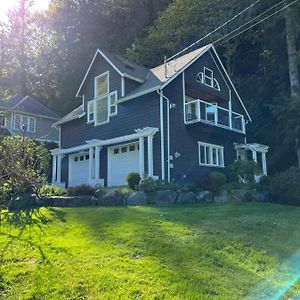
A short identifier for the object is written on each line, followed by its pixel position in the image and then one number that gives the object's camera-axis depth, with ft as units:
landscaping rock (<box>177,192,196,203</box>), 39.72
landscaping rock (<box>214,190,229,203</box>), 42.53
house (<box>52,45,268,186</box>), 49.29
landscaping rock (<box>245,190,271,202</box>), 43.55
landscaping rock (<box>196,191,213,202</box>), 41.71
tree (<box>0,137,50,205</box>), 30.83
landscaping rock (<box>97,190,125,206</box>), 37.69
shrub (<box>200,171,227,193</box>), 45.58
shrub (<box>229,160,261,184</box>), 50.84
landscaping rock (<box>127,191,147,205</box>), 37.79
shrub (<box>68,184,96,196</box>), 39.22
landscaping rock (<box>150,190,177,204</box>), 38.77
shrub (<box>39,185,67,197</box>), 37.86
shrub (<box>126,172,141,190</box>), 41.84
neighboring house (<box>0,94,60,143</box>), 86.12
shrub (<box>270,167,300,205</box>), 41.80
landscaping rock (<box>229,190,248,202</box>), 43.02
